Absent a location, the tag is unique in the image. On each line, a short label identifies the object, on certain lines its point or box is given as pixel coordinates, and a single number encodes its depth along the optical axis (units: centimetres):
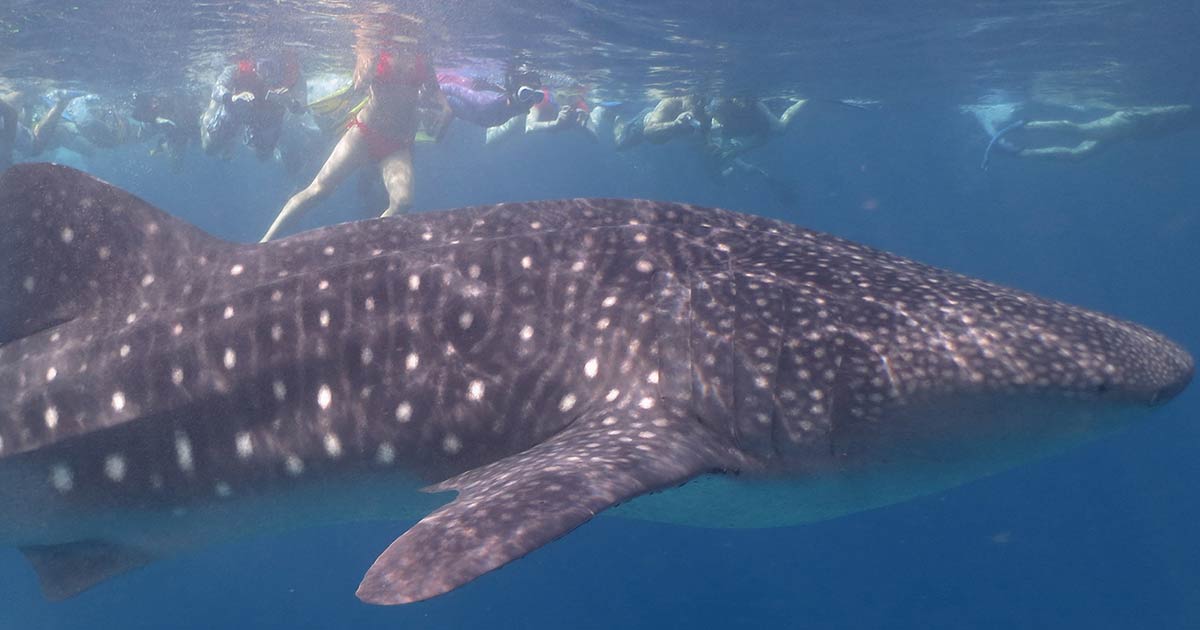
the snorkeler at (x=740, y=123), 2398
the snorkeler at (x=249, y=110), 1853
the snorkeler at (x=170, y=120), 2331
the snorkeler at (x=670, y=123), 2247
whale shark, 405
